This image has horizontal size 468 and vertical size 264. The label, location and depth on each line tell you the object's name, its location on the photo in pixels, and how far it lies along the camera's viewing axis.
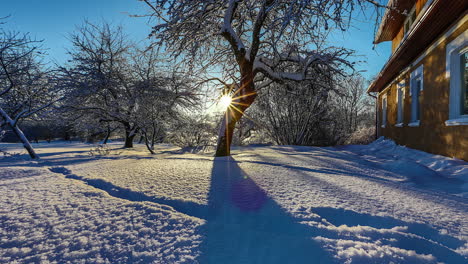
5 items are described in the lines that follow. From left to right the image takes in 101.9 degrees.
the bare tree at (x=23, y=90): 3.96
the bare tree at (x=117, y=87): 5.68
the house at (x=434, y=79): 3.81
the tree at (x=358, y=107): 21.24
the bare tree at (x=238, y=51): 3.81
